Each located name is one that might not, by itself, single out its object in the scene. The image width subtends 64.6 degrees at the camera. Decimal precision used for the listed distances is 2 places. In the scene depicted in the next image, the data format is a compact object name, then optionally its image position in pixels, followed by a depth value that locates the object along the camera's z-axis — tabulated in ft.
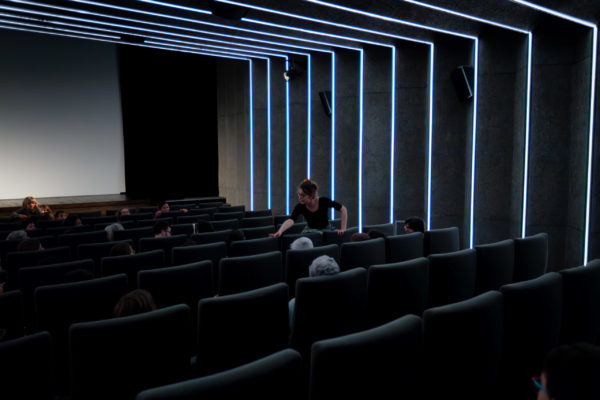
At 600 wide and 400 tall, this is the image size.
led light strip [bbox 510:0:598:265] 17.57
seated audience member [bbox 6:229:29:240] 18.43
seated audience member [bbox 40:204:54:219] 27.09
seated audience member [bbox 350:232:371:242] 14.99
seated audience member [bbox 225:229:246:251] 16.67
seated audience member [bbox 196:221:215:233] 19.88
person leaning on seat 18.04
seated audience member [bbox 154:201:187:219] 27.20
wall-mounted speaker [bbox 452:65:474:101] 23.68
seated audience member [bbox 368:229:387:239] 15.74
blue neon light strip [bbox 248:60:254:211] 40.06
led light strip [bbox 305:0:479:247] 21.08
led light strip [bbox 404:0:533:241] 20.53
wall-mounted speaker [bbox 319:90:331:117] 32.58
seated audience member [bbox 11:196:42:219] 28.86
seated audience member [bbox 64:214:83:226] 23.66
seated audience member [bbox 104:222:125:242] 19.62
